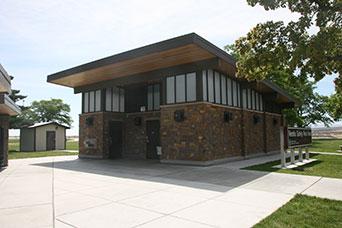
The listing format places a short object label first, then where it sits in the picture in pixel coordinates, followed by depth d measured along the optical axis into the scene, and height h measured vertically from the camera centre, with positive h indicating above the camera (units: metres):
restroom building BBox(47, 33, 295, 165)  11.13 +1.37
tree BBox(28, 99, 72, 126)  51.75 +4.08
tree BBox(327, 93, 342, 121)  21.60 +2.32
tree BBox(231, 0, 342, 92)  5.48 +1.93
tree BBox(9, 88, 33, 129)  39.81 +2.14
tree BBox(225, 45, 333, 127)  36.34 +3.30
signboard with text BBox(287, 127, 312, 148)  11.03 -0.28
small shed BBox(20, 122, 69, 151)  25.34 -0.45
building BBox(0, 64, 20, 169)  9.48 +0.74
